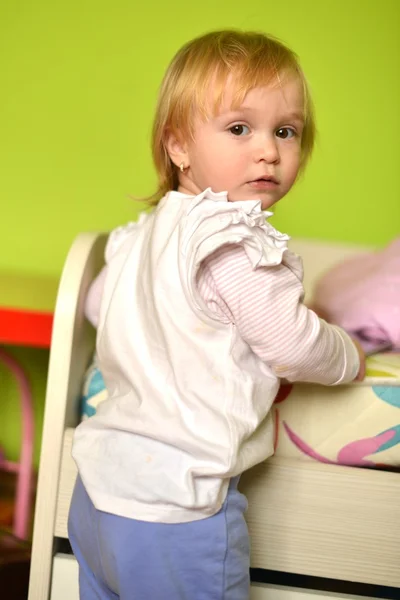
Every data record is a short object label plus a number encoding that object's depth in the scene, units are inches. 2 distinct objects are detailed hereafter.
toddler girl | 32.2
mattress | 40.8
